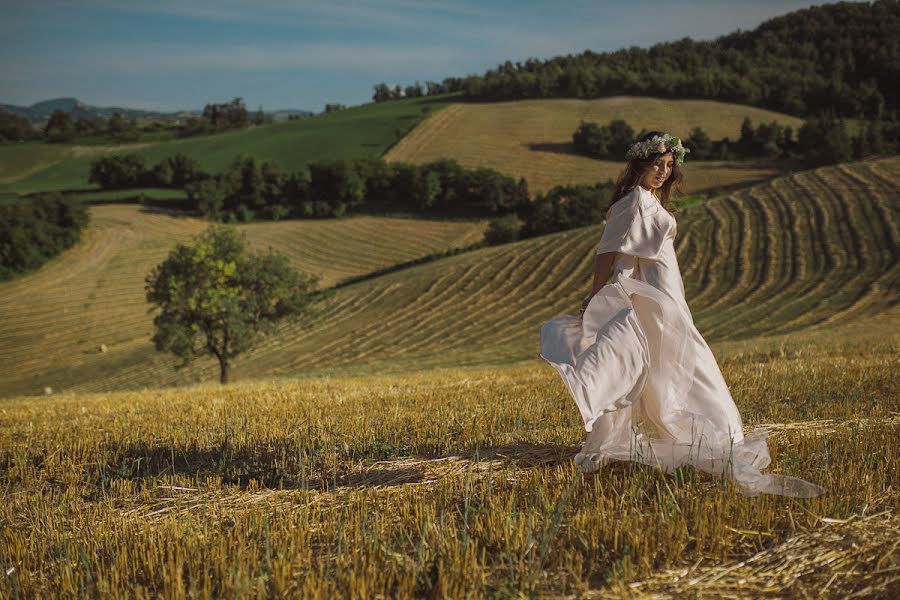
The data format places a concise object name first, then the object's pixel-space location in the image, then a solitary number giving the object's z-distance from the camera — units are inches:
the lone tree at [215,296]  960.3
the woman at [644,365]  210.1
